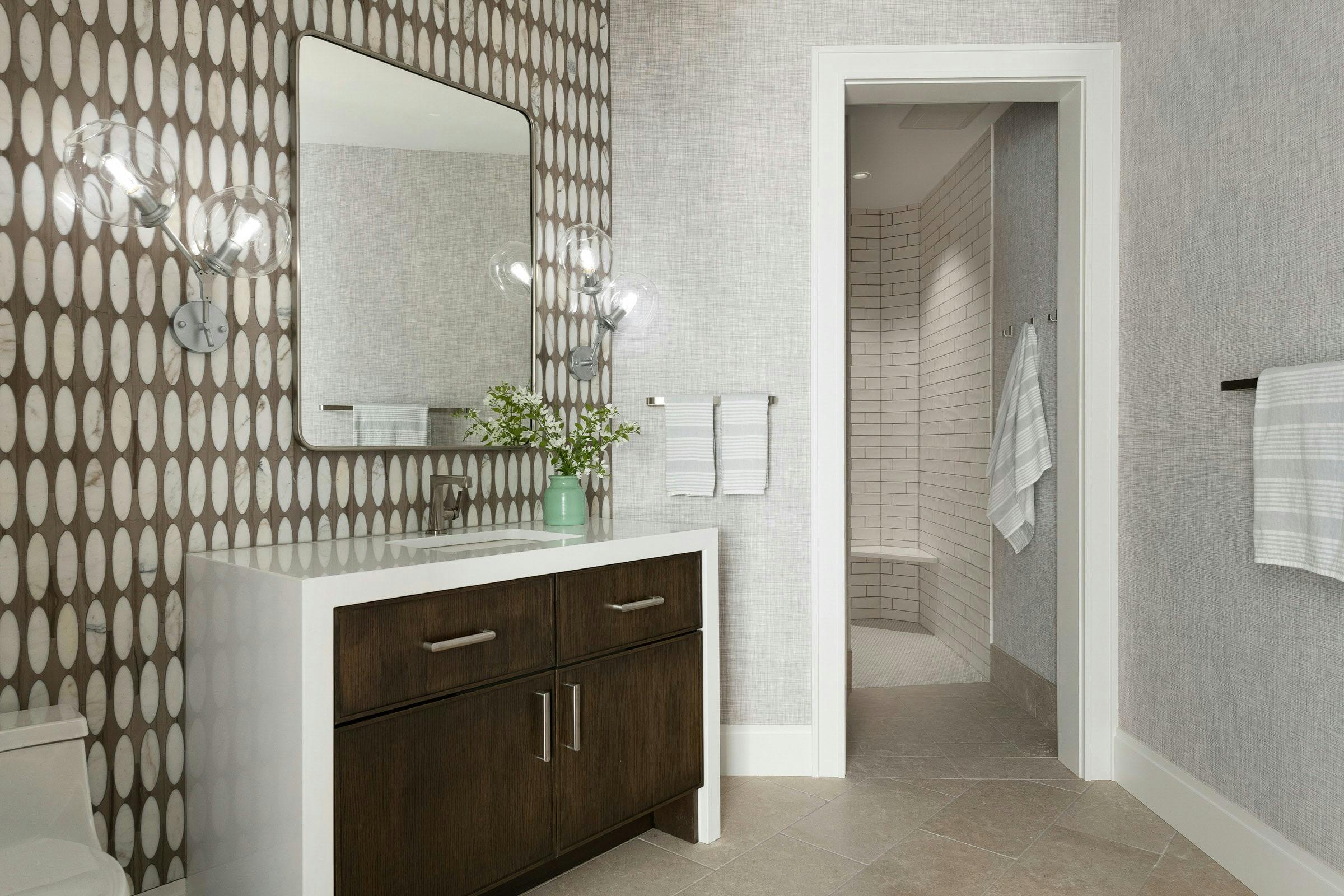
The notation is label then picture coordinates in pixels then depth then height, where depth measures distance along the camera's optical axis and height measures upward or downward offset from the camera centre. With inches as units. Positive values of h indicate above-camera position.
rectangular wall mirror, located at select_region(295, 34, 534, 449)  82.9 +21.1
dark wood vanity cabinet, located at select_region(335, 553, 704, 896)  64.1 -23.7
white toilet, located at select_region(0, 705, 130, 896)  55.0 -24.5
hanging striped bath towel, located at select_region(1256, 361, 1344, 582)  69.7 -1.8
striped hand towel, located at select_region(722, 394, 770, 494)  110.0 +0.6
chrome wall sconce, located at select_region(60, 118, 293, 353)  62.8 +18.7
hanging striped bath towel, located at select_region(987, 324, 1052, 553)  126.2 -0.6
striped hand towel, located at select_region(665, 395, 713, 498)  110.7 +0.7
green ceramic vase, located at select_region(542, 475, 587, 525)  95.5 -6.0
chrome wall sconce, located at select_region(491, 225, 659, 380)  101.3 +20.0
